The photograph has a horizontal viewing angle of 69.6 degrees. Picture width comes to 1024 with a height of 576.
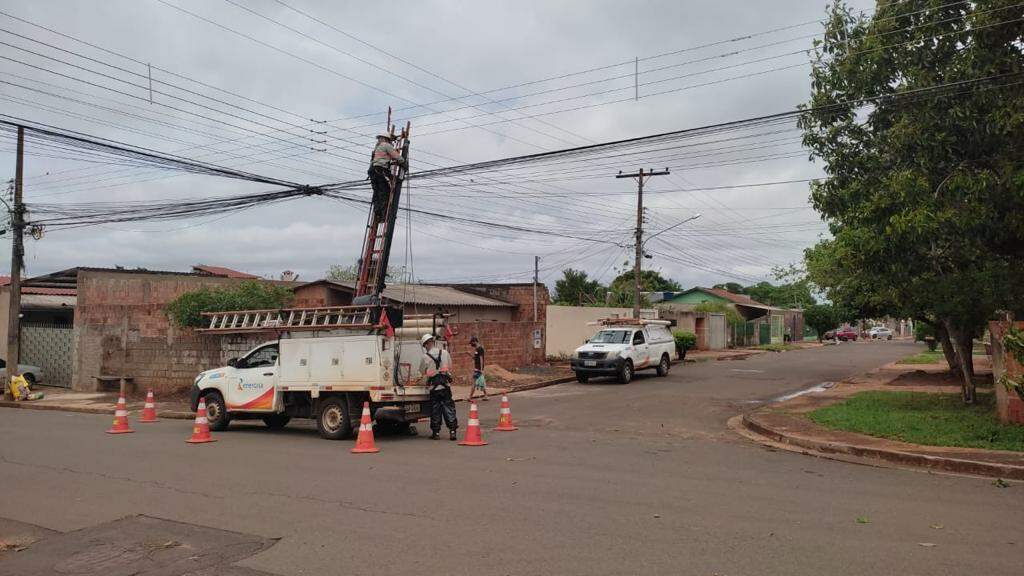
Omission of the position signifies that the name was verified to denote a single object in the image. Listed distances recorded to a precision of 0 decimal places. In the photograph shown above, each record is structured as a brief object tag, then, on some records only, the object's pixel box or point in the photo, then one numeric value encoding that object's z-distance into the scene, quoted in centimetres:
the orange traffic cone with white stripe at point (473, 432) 1177
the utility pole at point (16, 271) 2016
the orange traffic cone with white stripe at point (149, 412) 1611
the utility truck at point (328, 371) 1274
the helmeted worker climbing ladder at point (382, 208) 1563
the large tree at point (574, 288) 5326
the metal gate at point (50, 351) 2500
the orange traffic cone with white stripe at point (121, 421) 1373
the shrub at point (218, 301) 2078
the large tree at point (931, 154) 1156
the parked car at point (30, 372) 2403
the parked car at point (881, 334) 7481
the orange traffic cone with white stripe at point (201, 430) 1244
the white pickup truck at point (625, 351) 2316
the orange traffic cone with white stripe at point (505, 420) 1354
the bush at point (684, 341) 3446
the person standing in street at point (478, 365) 1928
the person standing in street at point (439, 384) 1257
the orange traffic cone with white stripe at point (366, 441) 1113
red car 6769
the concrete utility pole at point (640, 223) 3250
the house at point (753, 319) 5044
